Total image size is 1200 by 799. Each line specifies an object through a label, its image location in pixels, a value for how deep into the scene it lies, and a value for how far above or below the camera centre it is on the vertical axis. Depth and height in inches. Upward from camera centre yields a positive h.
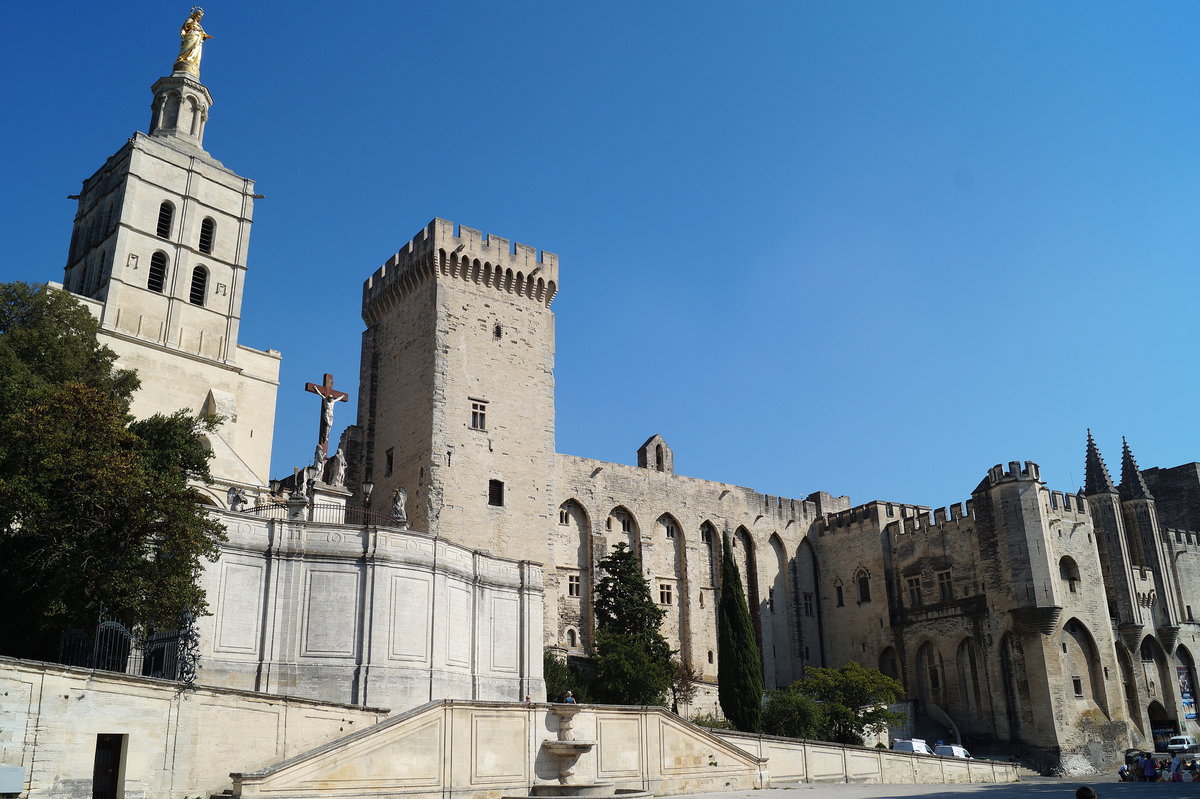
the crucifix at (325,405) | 1092.5 +330.0
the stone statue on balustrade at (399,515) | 956.0 +184.3
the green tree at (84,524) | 668.7 +129.7
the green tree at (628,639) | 1256.2 +94.0
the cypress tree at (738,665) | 1354.6 +60.4
